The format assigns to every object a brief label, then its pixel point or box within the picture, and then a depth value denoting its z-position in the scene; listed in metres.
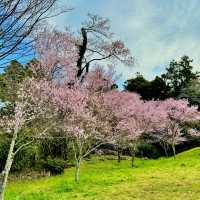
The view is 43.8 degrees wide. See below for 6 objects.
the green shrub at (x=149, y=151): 24.44
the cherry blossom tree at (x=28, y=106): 8.25
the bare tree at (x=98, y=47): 15.26
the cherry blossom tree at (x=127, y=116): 16.04
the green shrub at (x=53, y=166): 14.94
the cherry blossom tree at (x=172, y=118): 21.77
